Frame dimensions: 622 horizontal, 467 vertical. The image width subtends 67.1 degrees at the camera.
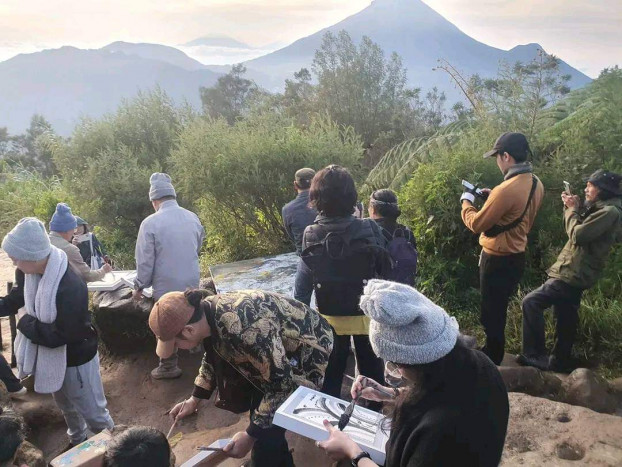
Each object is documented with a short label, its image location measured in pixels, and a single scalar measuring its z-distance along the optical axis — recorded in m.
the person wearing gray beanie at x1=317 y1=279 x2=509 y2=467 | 1.44
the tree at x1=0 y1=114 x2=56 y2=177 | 33.00
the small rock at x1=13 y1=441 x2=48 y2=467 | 3.05
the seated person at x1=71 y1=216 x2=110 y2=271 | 5.45
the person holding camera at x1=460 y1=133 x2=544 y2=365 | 3.60
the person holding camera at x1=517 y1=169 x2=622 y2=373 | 3.62
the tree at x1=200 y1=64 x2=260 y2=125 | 38.59
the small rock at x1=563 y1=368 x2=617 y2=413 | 3.55
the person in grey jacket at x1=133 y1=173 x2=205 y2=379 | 4.21
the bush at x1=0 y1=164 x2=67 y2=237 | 10.81
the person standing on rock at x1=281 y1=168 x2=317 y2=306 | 4.39
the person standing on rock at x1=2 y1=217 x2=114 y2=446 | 3.01
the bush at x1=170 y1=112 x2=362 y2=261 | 6.40
